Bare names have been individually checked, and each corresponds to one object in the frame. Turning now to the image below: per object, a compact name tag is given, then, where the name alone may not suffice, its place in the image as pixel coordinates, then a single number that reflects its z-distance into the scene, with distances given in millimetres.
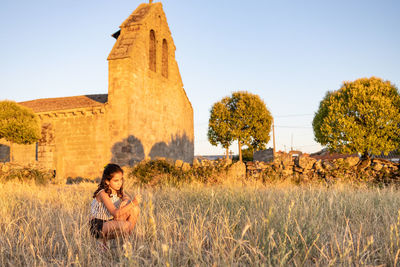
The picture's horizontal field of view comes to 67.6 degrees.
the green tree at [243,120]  25203
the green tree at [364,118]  15016
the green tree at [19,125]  17503
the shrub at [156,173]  10212
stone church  16188
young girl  3424
